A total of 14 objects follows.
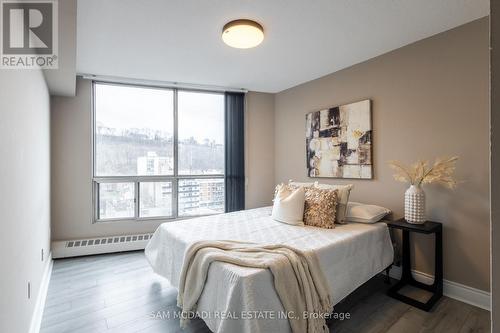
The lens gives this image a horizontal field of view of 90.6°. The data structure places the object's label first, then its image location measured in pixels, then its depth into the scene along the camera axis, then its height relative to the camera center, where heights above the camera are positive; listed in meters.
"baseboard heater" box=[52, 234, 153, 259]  3.18 -1.05
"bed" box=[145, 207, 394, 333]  1.39 -0.71
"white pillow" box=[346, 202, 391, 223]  2.50 -0.49
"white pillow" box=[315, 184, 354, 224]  2.53 -0.37
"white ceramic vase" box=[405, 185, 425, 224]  2.25 -0.36
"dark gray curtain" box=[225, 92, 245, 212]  4.10 +0.27
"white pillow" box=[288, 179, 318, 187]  3.03 -0.23
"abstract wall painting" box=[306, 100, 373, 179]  2.92 +0.31
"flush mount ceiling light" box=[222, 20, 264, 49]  2.09 +1.16
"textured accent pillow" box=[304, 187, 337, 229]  2.40 -0.43
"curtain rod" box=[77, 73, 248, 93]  3.33 +1.23
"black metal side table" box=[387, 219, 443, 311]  2.15 -0.99
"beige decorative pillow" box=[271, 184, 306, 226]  2.50 -0.43
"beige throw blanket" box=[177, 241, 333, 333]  1.50 -0.71
